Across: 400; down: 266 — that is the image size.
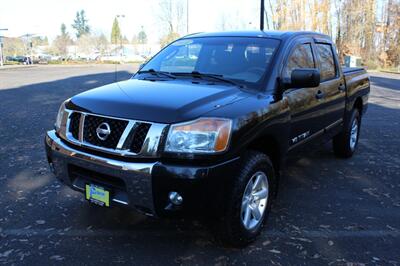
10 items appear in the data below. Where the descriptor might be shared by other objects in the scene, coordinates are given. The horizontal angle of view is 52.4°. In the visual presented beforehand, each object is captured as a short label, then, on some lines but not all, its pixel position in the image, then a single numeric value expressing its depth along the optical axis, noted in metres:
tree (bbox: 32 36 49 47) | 131.35
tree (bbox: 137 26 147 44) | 90.62
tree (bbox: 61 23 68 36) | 143.73
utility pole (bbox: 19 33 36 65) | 56.46
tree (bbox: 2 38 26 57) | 92.56
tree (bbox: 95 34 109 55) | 83.16
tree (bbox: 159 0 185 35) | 50.62
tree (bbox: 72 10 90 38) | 137.12
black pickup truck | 2.92
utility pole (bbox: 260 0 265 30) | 17.09
